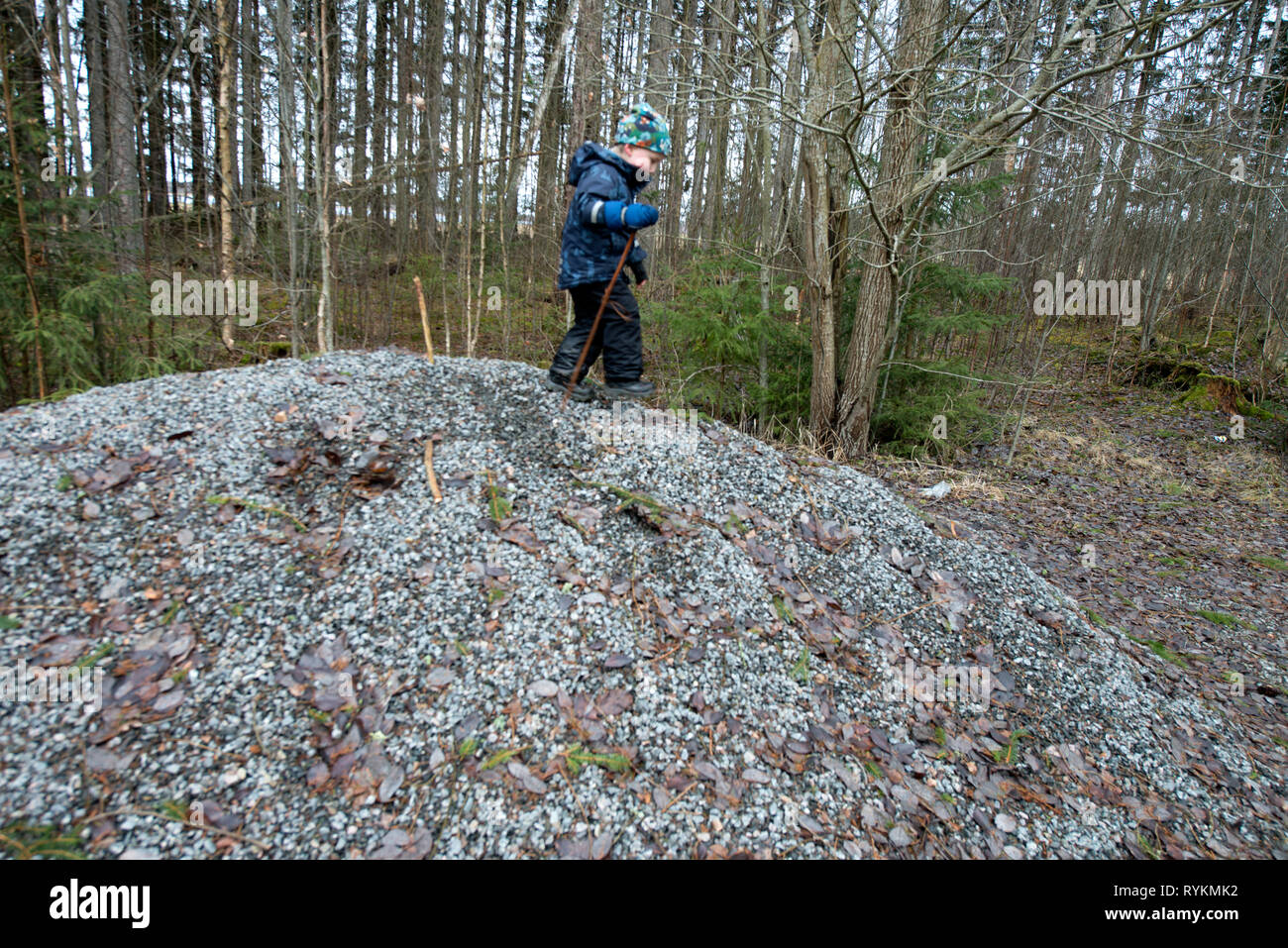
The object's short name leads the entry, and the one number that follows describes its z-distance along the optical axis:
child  3.45
